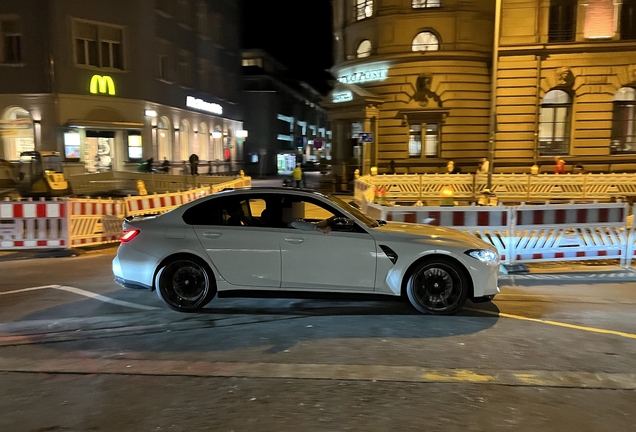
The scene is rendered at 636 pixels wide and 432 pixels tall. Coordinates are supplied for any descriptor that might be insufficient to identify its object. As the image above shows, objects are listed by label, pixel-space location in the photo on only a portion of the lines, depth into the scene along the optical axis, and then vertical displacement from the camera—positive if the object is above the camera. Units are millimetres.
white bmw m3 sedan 6516 -1074
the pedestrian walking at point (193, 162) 25289 +232
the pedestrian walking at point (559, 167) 24078 +61
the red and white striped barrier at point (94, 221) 11461 -1187
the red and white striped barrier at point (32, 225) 11117 -1206
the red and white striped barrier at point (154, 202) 12773 -892
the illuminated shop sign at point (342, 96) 27453 +3659
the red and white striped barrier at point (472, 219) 9258 -876
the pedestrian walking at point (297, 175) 26392 -374
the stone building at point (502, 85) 25547 +4034
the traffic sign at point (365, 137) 21125 +1196
